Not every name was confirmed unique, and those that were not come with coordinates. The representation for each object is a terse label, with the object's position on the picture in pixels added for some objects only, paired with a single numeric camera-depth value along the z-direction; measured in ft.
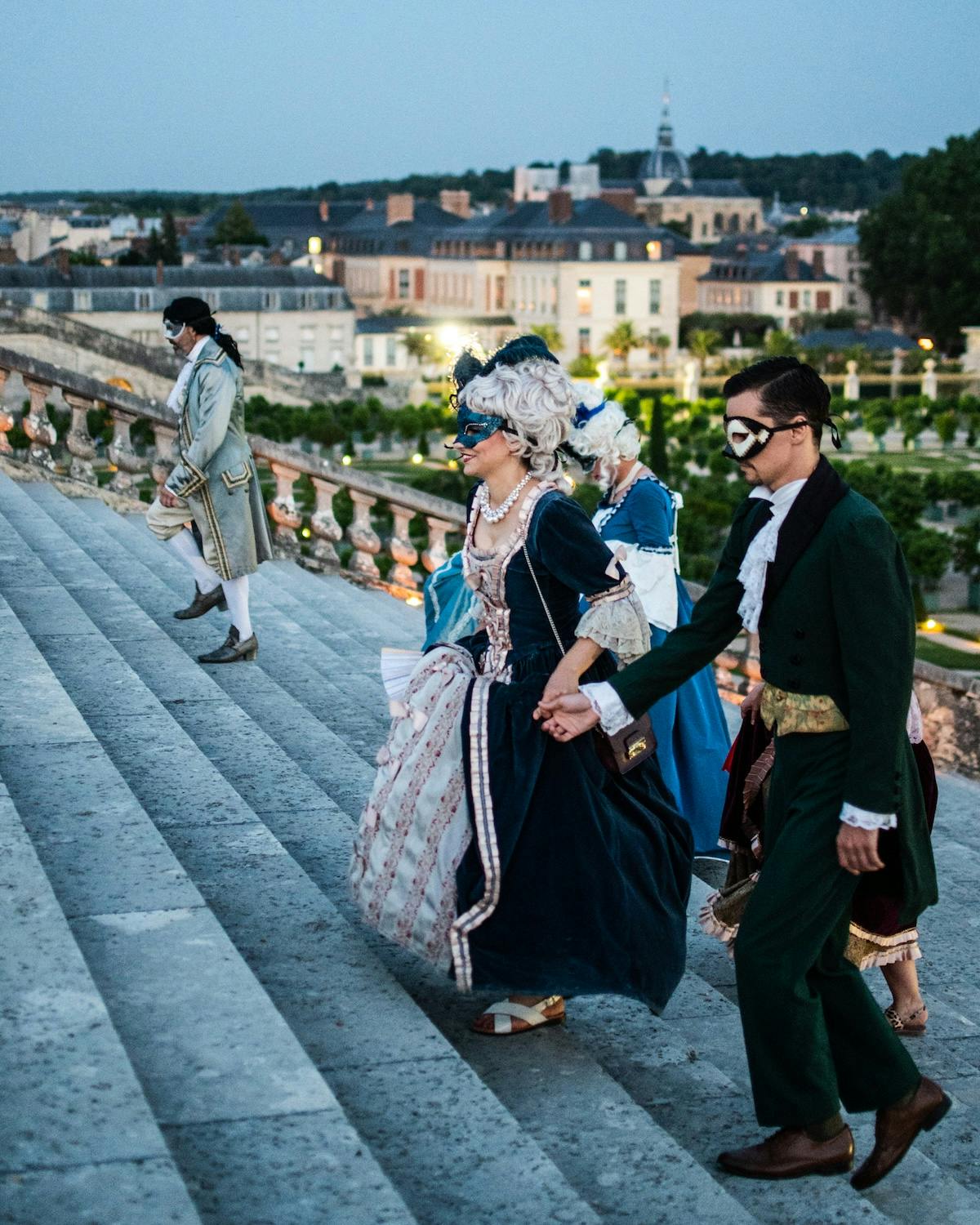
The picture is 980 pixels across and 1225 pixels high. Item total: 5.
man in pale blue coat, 22.02
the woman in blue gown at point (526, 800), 11.54
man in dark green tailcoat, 10.19
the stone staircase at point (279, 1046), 8.71
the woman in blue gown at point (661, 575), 17.20
